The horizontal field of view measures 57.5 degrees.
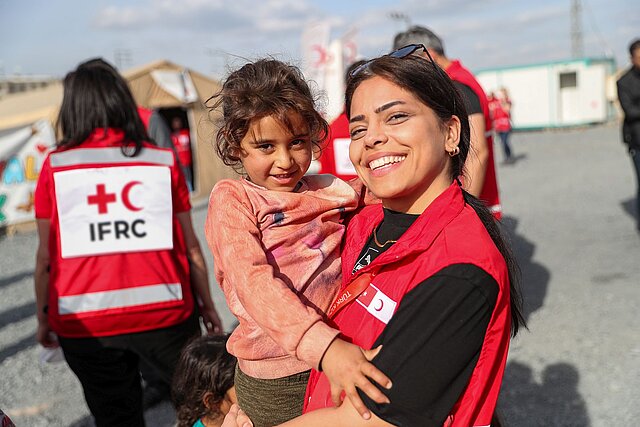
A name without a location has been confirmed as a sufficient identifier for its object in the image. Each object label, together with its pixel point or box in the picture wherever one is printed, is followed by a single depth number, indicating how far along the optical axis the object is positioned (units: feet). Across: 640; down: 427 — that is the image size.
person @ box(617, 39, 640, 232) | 21.11
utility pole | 155.84
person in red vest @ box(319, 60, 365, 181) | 14.47
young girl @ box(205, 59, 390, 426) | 5.06
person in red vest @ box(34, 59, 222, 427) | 8.51
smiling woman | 3.70
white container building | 82.64
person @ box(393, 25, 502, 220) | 12.25
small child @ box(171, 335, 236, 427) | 8.55
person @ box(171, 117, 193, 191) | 46.80
